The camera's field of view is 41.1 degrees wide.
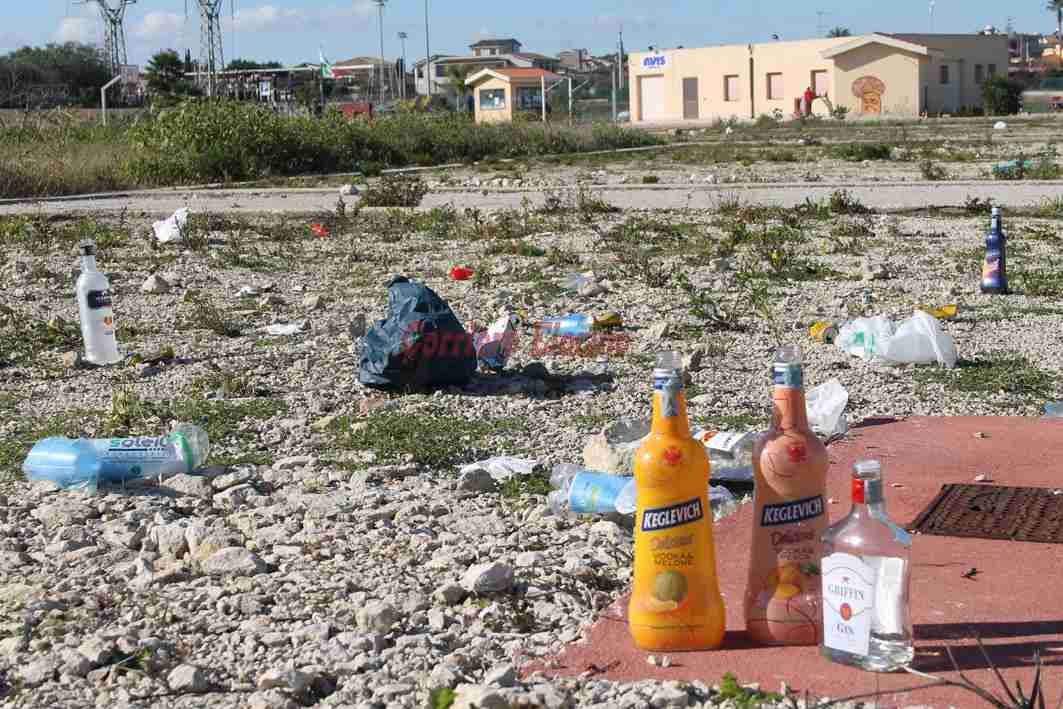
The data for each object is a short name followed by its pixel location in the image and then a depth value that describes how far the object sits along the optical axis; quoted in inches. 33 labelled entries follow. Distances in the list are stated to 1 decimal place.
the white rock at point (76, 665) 141.5
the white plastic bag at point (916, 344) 281.4
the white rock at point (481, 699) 124.6
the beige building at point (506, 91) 3036.4
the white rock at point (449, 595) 156.4
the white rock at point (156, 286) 424.8
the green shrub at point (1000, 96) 2300.7
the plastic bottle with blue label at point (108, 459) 210.7
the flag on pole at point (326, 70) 2935.5
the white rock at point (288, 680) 134.7
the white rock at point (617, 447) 204.4
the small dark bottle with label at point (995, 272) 362.3
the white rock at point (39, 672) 140.2
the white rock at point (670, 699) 126.0
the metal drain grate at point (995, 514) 174.4
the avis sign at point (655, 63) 2898.6
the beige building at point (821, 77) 2507.4
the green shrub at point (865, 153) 1070.4
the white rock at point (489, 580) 157.2
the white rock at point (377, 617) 149.3
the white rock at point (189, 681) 137.7
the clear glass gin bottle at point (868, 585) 127.6
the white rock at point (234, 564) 169.3
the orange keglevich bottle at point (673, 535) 135.3
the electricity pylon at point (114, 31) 3189.0
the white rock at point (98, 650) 142.6
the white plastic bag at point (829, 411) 229.6
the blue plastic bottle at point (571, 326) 317.7
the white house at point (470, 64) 4594.0
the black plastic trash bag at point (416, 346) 263.9
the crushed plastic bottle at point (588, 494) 187.3
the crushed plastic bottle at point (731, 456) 203.0
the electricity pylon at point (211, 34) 2335.1
